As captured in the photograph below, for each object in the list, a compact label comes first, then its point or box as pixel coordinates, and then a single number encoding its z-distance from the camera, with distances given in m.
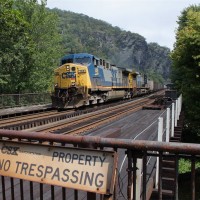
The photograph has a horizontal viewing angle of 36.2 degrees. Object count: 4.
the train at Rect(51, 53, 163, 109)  22.80
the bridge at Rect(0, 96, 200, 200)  2.94
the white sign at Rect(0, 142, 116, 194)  2.96
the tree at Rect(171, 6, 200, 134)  17.56
